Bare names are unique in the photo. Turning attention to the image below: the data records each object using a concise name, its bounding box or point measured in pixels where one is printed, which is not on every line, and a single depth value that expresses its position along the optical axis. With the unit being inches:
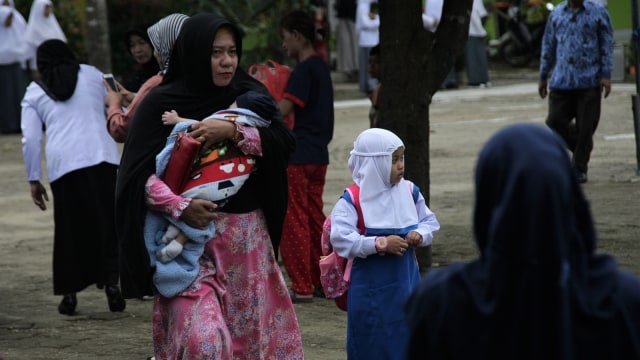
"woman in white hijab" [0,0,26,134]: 1444.5
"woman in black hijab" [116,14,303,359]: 402.2
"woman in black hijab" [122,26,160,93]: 591.7
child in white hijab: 421.0
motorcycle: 1925.6
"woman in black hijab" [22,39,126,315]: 614.5
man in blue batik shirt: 913.8
